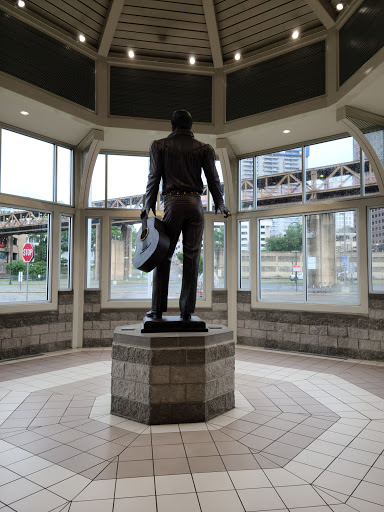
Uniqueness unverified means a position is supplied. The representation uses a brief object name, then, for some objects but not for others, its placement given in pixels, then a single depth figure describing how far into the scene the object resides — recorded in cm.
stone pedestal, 324
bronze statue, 360
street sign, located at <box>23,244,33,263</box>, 625
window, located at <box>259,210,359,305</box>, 625
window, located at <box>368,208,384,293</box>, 591
